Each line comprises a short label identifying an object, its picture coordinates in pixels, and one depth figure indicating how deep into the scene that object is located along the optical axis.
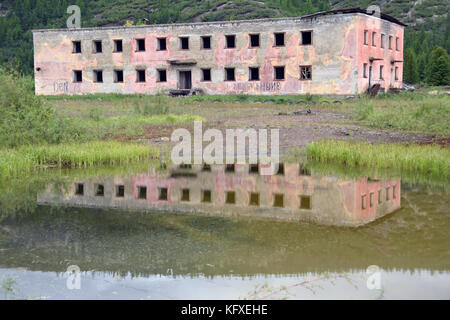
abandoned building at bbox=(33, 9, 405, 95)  34.03
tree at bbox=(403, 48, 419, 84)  48.31
